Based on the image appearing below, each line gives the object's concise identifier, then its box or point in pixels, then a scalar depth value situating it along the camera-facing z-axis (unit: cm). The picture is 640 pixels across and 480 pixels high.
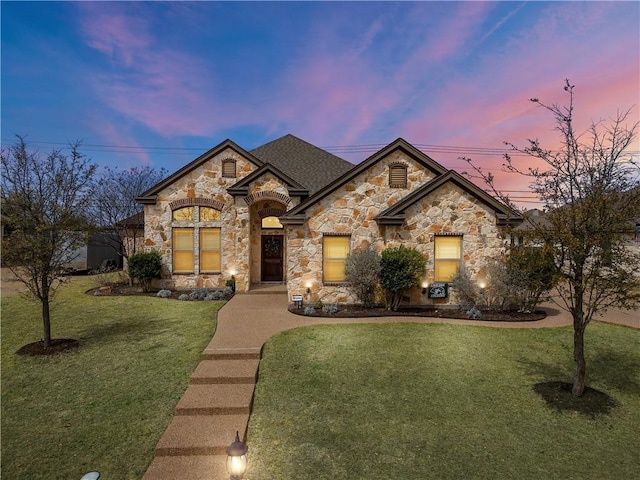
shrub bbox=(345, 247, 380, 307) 1186
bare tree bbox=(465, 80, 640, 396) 590
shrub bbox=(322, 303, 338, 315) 1153
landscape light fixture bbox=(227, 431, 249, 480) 406
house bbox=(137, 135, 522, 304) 1259
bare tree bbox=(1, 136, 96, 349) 813
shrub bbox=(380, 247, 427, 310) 1171
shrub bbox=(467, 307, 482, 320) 1129
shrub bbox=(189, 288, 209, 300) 1430
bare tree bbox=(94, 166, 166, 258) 1911
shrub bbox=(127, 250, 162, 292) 1503
